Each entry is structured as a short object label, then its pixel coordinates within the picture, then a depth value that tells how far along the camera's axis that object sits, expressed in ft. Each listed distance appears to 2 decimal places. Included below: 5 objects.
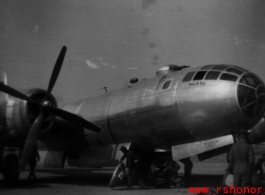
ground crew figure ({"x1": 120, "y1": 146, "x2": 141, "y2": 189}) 40.96
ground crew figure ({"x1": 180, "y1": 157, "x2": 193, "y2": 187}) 41.08
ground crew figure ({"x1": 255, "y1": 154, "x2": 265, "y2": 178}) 47.57
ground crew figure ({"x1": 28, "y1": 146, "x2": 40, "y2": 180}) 50.47
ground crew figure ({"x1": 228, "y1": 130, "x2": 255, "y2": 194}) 27.22
